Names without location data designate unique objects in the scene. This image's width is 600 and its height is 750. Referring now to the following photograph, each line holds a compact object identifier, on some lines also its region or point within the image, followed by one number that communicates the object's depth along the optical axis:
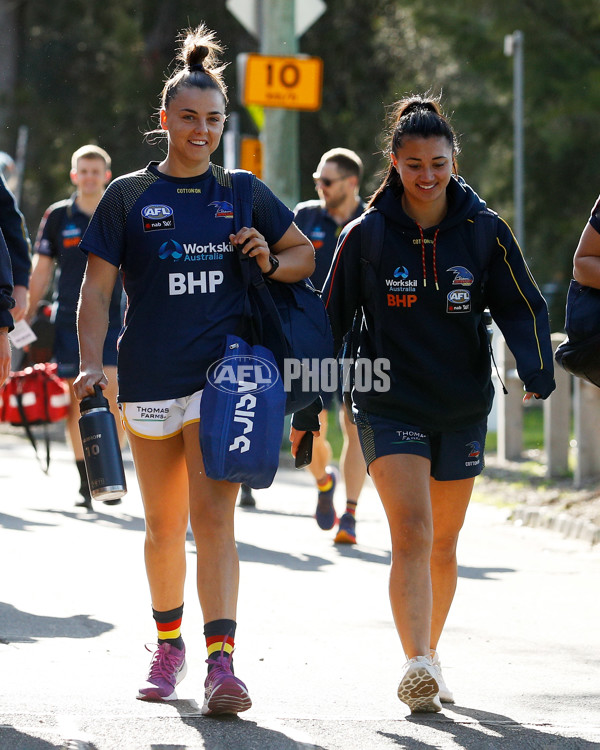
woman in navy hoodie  10.10
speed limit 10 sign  26.05
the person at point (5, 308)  9.93
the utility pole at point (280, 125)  27.34
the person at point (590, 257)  10.85
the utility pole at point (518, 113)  38.87
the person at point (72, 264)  19.12
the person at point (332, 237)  17.62
